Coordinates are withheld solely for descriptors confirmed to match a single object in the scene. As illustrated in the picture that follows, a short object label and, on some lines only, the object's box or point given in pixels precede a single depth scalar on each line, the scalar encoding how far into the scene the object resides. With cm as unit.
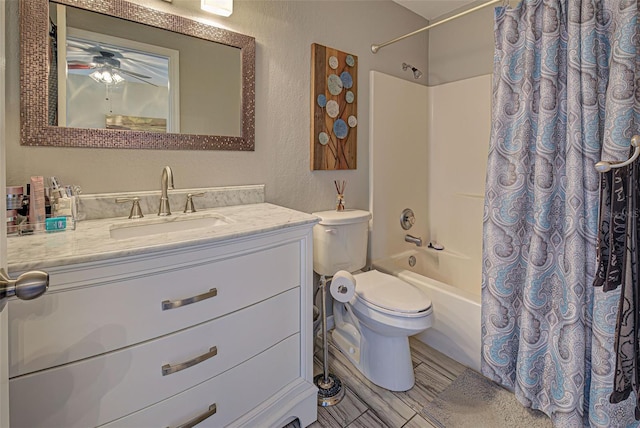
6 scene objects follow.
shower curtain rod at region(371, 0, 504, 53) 195
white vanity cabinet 81
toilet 153
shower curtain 125
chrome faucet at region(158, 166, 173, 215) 135
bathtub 177
